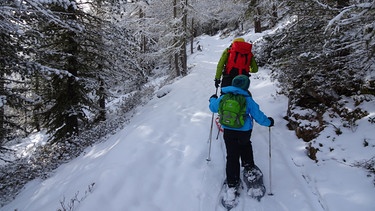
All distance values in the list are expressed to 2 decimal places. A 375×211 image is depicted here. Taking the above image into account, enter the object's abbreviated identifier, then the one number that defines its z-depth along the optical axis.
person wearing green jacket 6.55
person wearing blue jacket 4.90
